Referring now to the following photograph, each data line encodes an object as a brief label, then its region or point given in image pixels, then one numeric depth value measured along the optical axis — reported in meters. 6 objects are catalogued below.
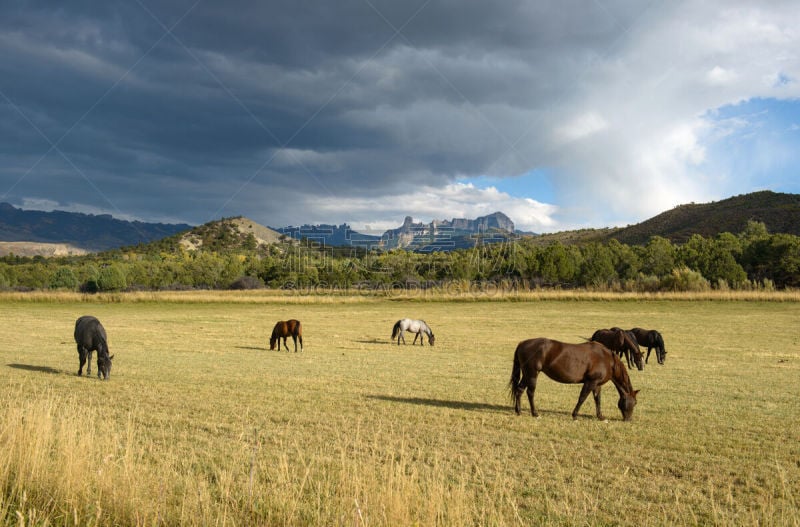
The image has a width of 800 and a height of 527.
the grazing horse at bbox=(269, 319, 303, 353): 24.31
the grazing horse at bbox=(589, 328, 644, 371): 18.29
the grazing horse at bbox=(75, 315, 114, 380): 15.18
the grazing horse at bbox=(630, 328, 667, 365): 20.73
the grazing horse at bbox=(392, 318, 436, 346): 27.17
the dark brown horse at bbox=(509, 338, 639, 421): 10.51
